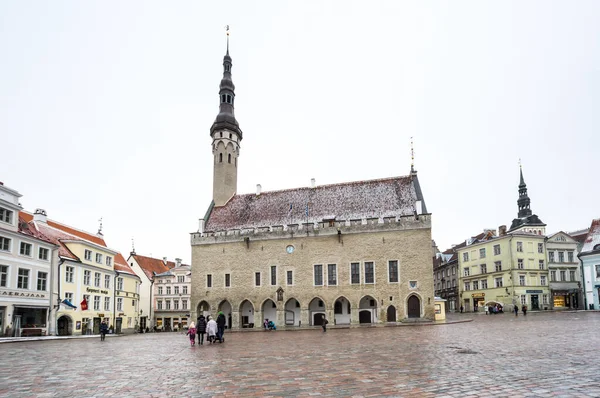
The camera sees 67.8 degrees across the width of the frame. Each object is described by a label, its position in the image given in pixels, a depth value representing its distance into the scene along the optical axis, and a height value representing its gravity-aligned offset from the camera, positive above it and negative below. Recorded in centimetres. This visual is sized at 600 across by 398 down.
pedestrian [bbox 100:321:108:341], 2641 -329
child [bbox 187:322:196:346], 1862 -250
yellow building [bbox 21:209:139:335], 3353 -48
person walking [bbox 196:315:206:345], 1964 -246
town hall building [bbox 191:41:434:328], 3831 +116
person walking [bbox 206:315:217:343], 1972 -254
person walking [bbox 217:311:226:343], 2020 -246
